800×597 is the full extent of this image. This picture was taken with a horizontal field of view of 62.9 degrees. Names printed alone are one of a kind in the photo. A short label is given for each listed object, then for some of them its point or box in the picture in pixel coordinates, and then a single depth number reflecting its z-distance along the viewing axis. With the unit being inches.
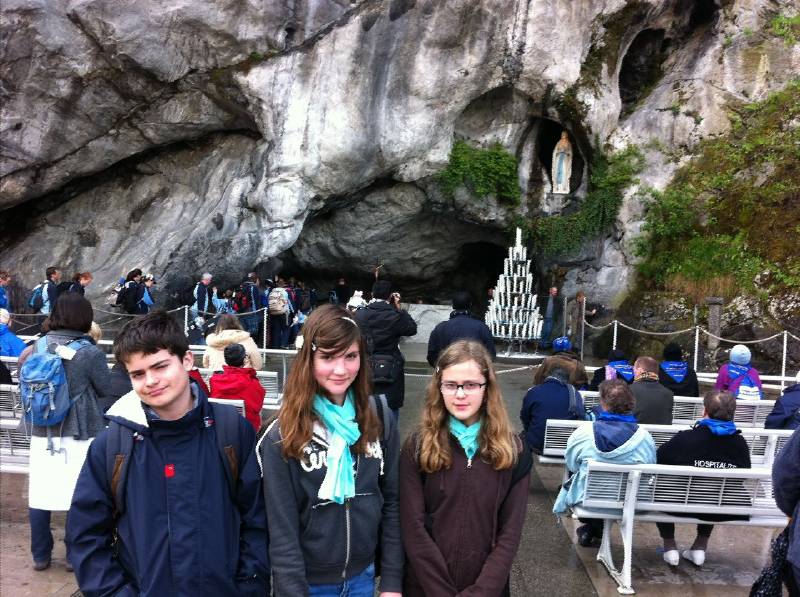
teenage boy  85.3
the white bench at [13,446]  188.7
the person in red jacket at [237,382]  184.5
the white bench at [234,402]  182.1
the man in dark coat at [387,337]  214.8
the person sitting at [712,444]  167.2
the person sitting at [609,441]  164.6
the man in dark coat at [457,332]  231.6
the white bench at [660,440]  194.1
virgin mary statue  637.9
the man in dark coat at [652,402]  214.4
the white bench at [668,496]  163.0
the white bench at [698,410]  250.2
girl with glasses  98.3
